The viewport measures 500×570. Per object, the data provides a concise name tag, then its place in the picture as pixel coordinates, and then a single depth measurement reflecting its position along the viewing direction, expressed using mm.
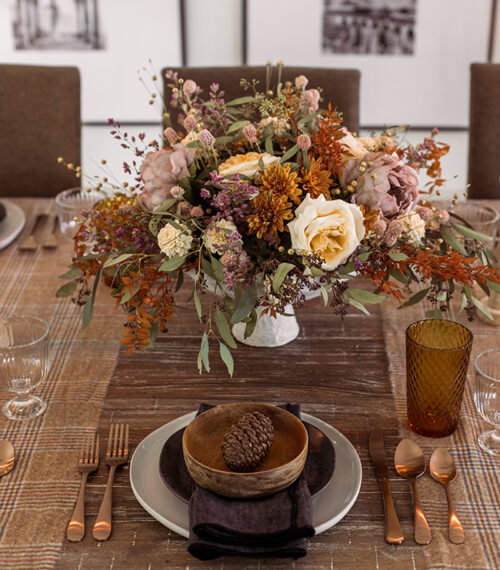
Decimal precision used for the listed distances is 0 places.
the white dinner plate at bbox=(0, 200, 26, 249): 1619
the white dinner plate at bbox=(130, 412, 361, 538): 817
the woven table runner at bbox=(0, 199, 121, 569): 838
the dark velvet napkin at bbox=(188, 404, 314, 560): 752
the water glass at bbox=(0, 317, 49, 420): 1009
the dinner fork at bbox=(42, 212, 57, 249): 1609
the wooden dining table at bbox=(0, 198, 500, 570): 804
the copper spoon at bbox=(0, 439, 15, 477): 938
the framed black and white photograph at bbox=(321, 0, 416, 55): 2754
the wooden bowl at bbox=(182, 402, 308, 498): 771
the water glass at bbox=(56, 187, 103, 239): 1549
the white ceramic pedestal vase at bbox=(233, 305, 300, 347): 1213
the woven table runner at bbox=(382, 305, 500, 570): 802
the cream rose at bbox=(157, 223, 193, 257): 963
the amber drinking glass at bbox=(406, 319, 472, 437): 956
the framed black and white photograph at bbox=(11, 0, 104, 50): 2775
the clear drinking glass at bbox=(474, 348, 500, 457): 916
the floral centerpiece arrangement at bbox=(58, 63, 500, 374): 936
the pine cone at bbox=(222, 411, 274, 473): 802
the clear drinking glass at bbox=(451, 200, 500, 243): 1378
